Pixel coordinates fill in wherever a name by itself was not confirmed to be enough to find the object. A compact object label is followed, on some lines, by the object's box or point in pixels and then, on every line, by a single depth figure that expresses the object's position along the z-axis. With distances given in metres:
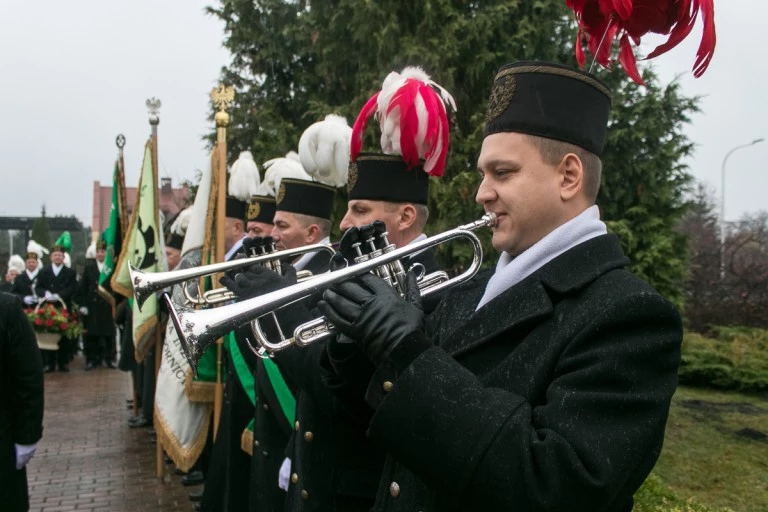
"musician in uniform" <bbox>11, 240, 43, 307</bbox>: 14.01
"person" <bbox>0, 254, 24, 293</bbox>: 14.46
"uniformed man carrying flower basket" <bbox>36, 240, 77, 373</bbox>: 14.29
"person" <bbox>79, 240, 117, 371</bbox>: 14.12
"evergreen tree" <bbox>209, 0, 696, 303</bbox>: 9.02
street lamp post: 16.19
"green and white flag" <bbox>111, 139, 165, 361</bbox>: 6.98
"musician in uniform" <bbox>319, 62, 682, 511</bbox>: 1.74
